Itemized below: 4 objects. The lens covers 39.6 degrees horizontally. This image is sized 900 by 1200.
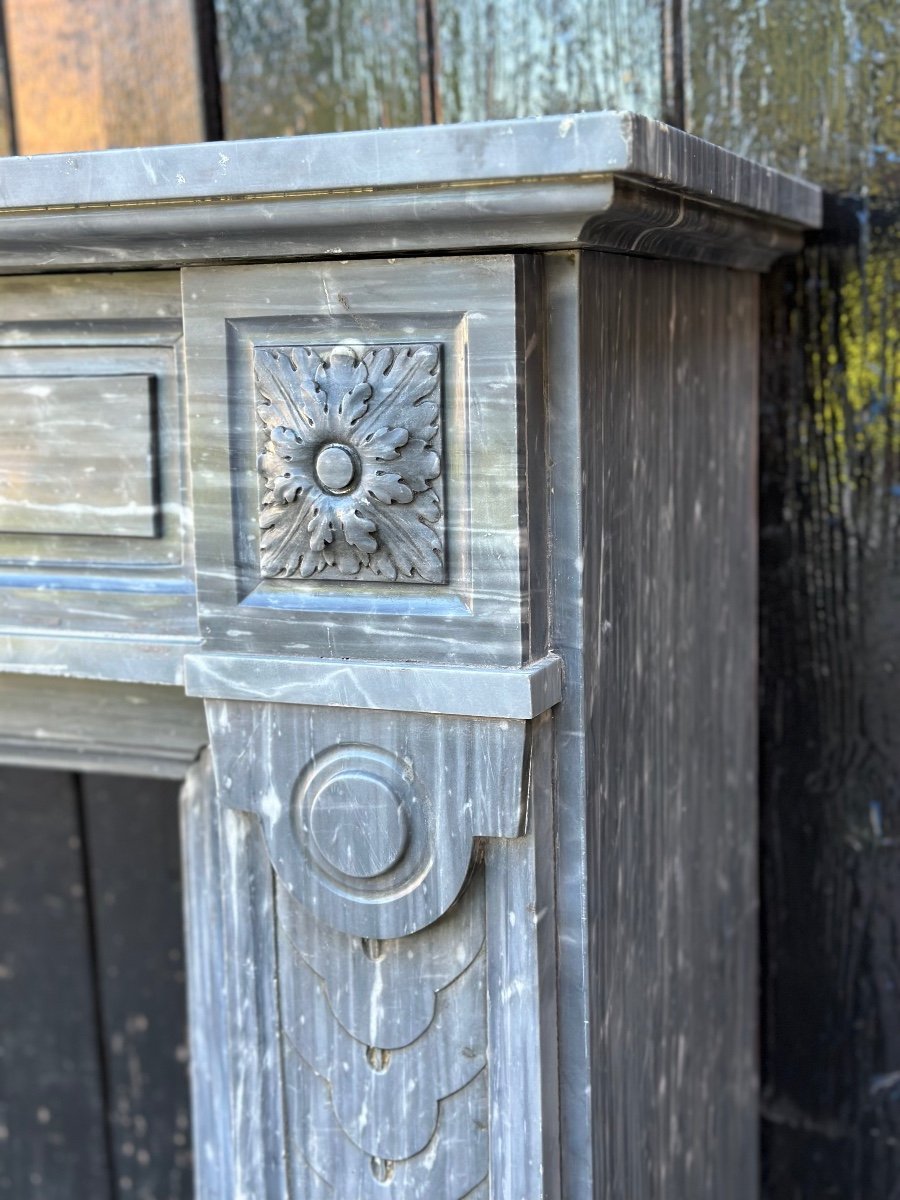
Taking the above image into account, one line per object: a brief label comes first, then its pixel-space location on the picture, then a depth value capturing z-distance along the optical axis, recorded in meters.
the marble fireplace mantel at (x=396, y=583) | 0.49
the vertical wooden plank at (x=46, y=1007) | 1.05
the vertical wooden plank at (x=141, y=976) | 1.03
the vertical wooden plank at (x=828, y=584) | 0.78
